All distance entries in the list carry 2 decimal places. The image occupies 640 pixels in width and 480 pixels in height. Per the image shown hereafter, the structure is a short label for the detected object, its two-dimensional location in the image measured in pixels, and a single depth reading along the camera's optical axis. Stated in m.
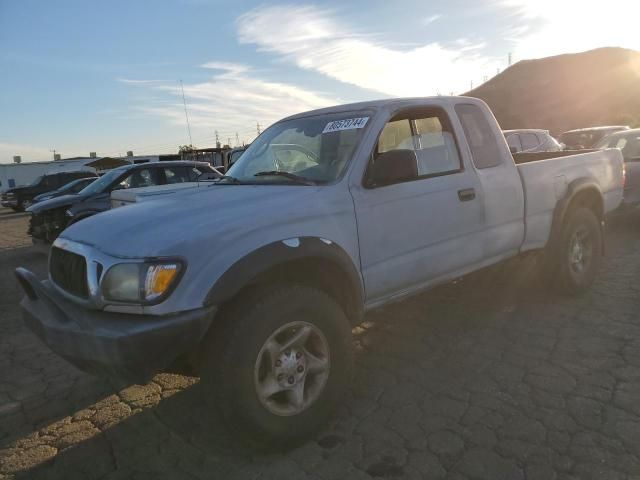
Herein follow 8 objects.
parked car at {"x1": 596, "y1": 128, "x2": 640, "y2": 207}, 7.51
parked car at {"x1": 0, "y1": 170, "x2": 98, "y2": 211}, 23.27
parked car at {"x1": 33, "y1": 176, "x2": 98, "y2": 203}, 14.73
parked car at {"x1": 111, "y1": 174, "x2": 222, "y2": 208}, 5.84
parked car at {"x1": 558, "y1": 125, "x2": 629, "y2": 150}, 12.62
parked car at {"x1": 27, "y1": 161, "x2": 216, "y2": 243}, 9.09
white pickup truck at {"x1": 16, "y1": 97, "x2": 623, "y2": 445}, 2.38
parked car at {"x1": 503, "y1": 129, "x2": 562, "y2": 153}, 11.50
